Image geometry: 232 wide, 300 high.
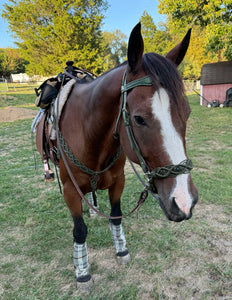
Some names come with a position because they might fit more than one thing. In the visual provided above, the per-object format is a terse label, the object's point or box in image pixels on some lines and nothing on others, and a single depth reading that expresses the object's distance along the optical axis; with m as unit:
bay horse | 1.17
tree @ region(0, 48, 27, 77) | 32.60
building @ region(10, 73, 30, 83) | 38.22
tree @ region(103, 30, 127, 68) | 37.53
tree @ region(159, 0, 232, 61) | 8.66
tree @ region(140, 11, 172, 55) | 24.12
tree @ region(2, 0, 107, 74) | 15.24
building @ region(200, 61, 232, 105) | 13.92
